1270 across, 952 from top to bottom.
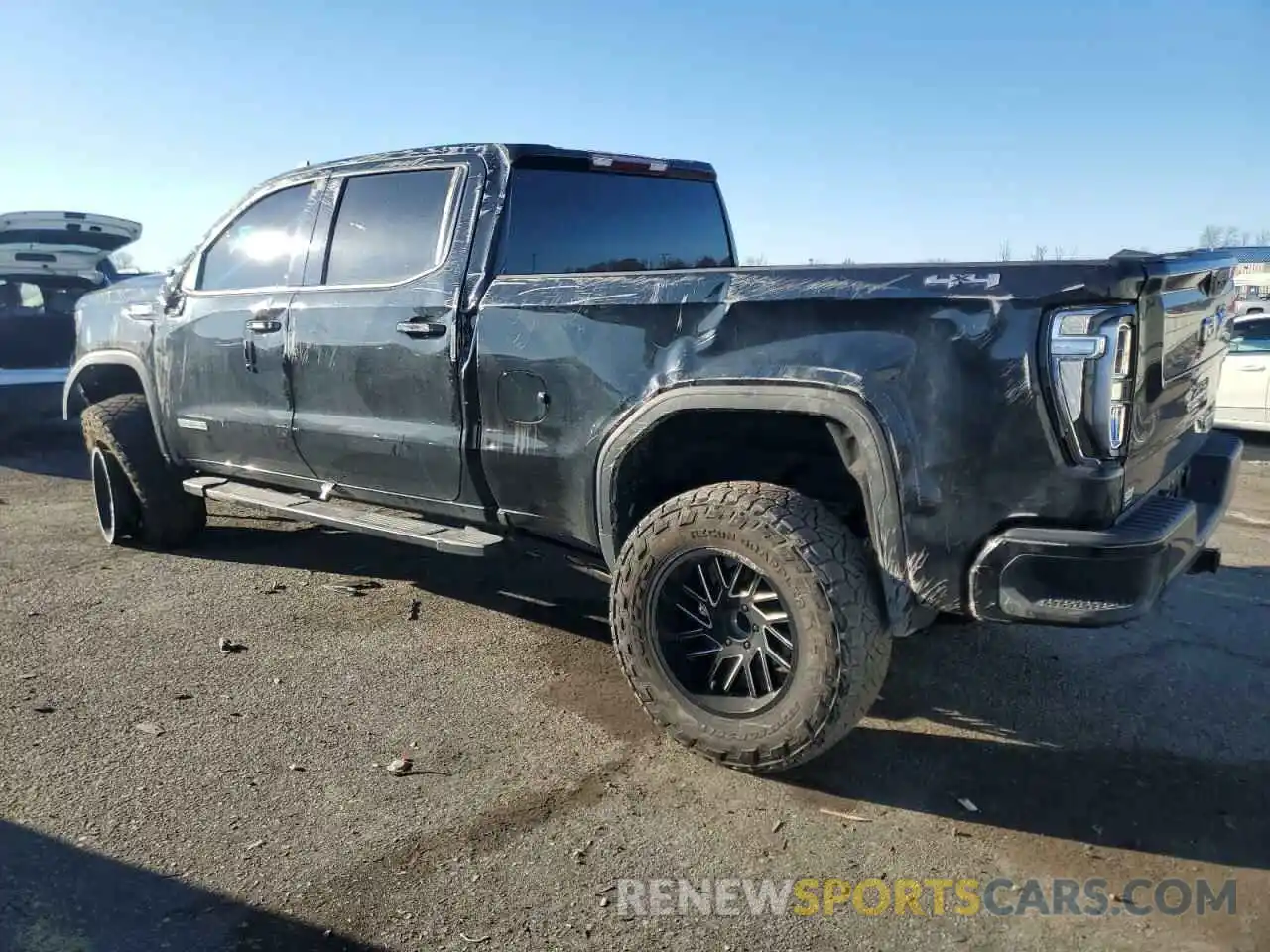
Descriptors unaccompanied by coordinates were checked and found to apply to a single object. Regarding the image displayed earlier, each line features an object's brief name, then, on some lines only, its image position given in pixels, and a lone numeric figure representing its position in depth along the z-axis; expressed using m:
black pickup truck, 2.72
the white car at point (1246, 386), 9.64
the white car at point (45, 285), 9.08
